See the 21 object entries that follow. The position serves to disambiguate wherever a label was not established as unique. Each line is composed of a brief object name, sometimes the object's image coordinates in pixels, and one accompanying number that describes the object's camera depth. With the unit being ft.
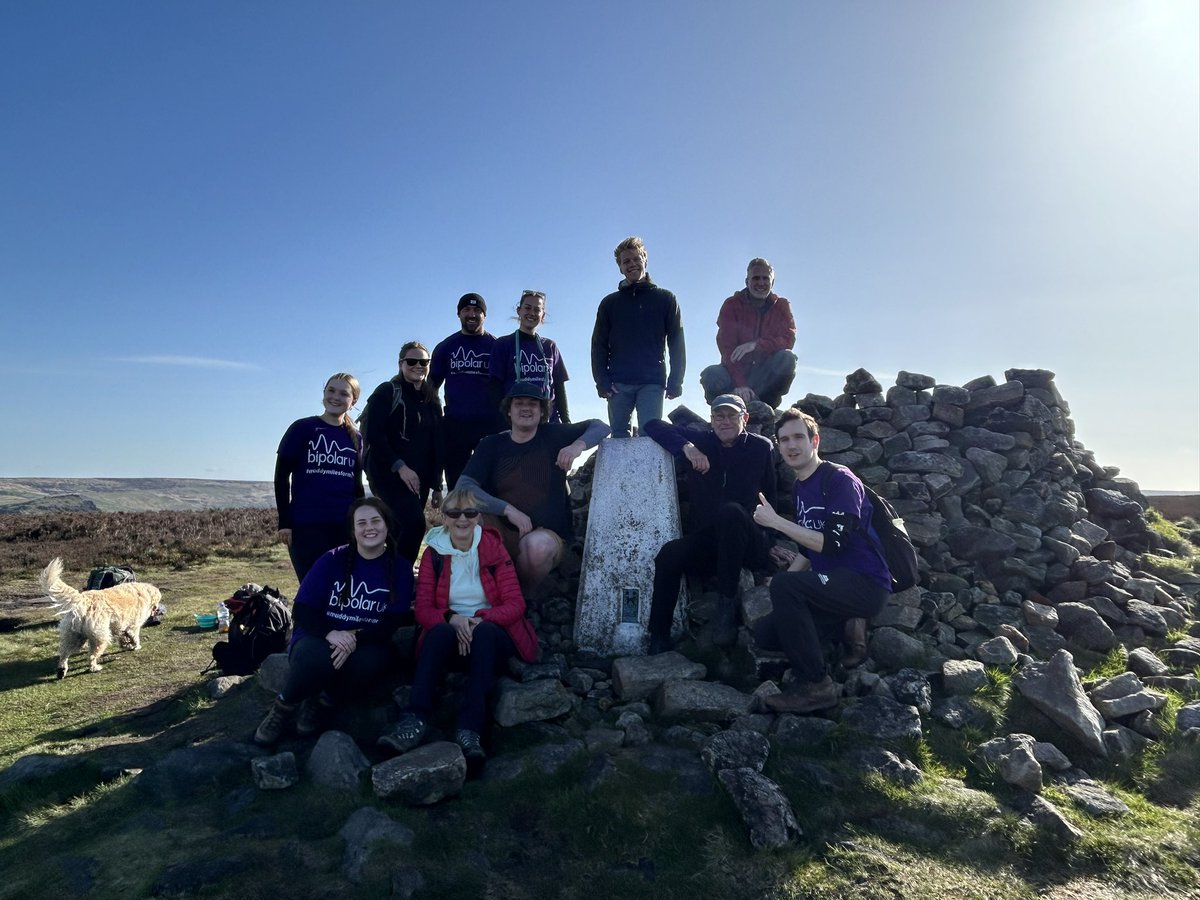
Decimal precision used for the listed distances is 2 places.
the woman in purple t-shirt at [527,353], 23.27
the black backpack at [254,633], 23.04
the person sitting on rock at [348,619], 16.38
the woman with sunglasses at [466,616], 15.75
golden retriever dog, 26.25
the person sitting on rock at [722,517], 19.29
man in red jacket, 29.07
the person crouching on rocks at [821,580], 16.51
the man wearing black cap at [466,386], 24.30
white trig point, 21.65
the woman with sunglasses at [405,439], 22.34
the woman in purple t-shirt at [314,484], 20.20
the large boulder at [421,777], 13.61
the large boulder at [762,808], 12.37
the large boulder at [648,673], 17.79
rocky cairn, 14.52
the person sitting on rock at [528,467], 20.72
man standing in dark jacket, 25.02
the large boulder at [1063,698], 15.76
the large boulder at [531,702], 16.31
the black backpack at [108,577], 35.17
